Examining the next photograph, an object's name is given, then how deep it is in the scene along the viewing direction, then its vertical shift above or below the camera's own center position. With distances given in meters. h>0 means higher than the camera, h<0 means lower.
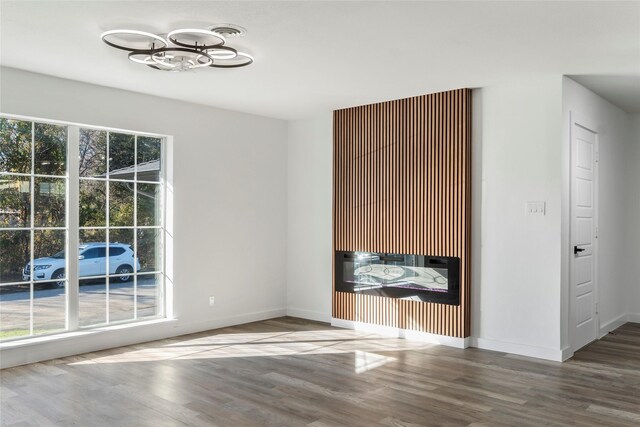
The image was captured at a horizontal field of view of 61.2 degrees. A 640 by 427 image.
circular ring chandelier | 3.84 +1.30
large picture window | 5.02 -0.10
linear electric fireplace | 5.73 -0.66
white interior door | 5.40 -0.18
